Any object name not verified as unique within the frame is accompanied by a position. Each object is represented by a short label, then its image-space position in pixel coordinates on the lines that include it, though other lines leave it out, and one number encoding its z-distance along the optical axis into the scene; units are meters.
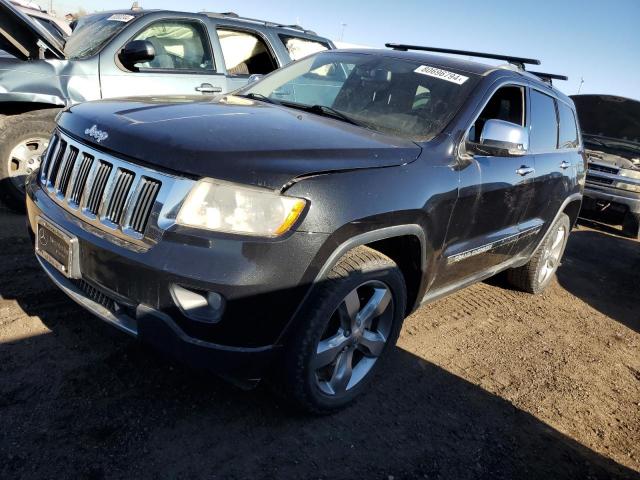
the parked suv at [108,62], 4.57
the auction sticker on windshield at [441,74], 3.36
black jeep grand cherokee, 2.13
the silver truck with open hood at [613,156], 8.26
